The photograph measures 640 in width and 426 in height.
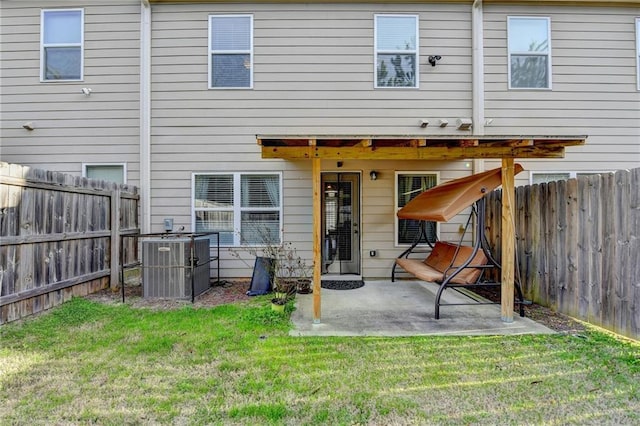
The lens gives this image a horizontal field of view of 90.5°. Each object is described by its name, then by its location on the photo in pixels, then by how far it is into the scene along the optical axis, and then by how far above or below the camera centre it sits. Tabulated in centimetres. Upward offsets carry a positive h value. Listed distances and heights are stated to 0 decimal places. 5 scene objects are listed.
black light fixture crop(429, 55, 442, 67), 611 +307
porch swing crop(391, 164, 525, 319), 423 -35
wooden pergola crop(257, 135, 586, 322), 377 +82
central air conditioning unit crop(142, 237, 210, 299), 496 -80
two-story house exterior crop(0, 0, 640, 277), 620 +249
